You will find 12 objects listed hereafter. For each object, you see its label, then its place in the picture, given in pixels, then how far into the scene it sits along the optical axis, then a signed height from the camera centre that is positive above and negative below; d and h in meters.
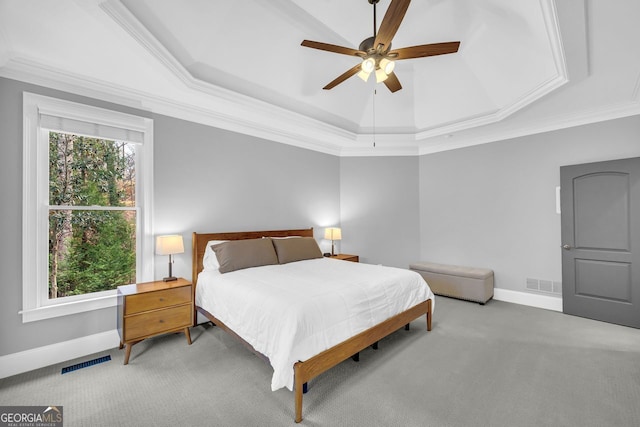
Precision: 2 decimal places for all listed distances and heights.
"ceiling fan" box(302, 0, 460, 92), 2.12 +1.30
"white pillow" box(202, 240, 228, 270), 3.40 -0.51
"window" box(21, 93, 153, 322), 2.59 +0.12
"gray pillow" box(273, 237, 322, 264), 3.83 -0.47
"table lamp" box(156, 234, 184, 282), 3.02 -0.31
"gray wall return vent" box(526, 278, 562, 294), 4.04 -1.04
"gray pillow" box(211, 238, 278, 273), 3.29 -0.46
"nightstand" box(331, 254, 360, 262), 4.71 -0.70
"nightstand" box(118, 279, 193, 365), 2.59 -0.89
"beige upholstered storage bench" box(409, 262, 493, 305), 4.29 -1.04
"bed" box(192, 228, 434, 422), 2.00 -0.77
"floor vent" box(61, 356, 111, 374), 2.53 -1.34
